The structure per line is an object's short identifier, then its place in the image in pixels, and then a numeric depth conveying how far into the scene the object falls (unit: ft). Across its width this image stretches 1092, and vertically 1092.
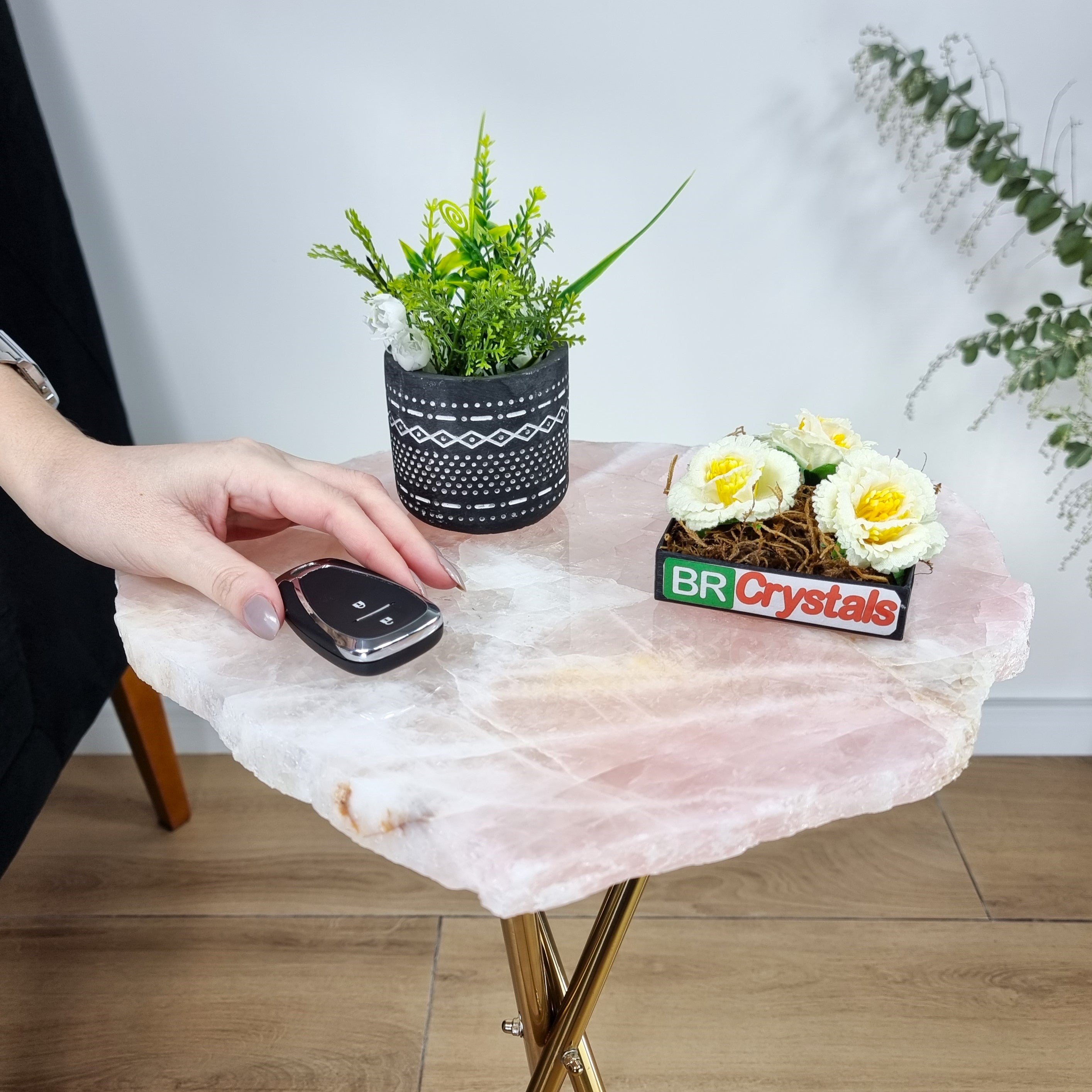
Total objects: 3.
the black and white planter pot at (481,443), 2.53
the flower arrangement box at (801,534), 2.21
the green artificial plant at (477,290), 2.44
